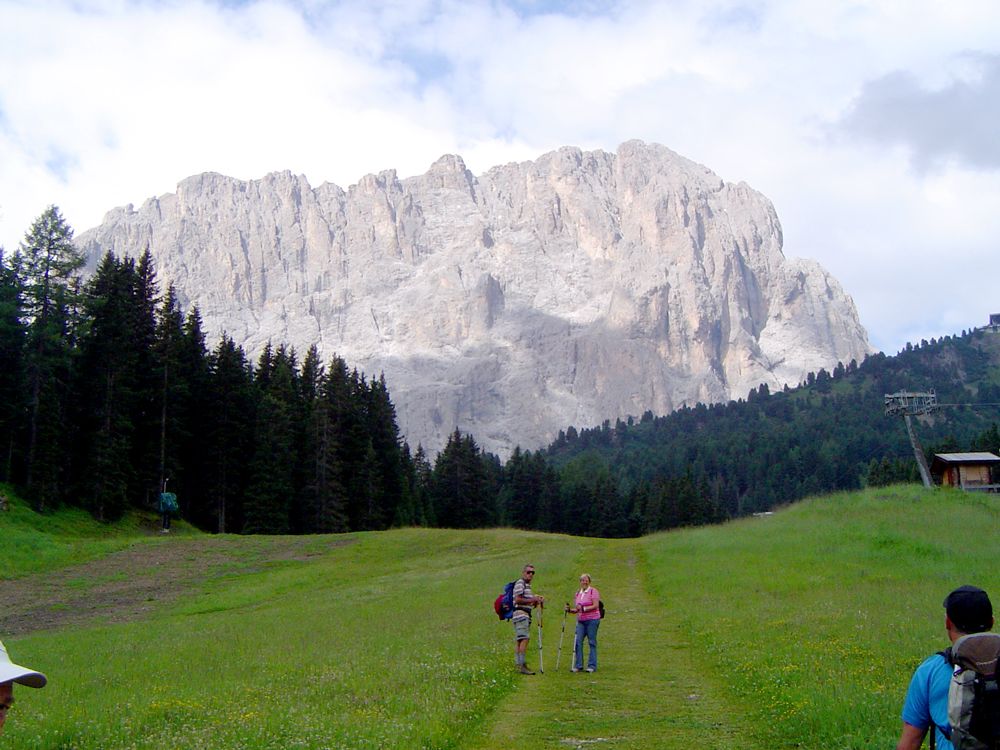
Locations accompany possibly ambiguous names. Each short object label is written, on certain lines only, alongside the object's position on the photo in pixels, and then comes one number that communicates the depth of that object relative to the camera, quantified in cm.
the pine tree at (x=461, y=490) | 10781
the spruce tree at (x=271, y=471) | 7044
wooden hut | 6575
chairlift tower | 6238
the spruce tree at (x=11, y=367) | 5647
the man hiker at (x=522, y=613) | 2030
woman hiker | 2030
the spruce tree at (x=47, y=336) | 5509
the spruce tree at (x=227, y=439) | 7156
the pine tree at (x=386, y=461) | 8831
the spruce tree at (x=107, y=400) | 5856
